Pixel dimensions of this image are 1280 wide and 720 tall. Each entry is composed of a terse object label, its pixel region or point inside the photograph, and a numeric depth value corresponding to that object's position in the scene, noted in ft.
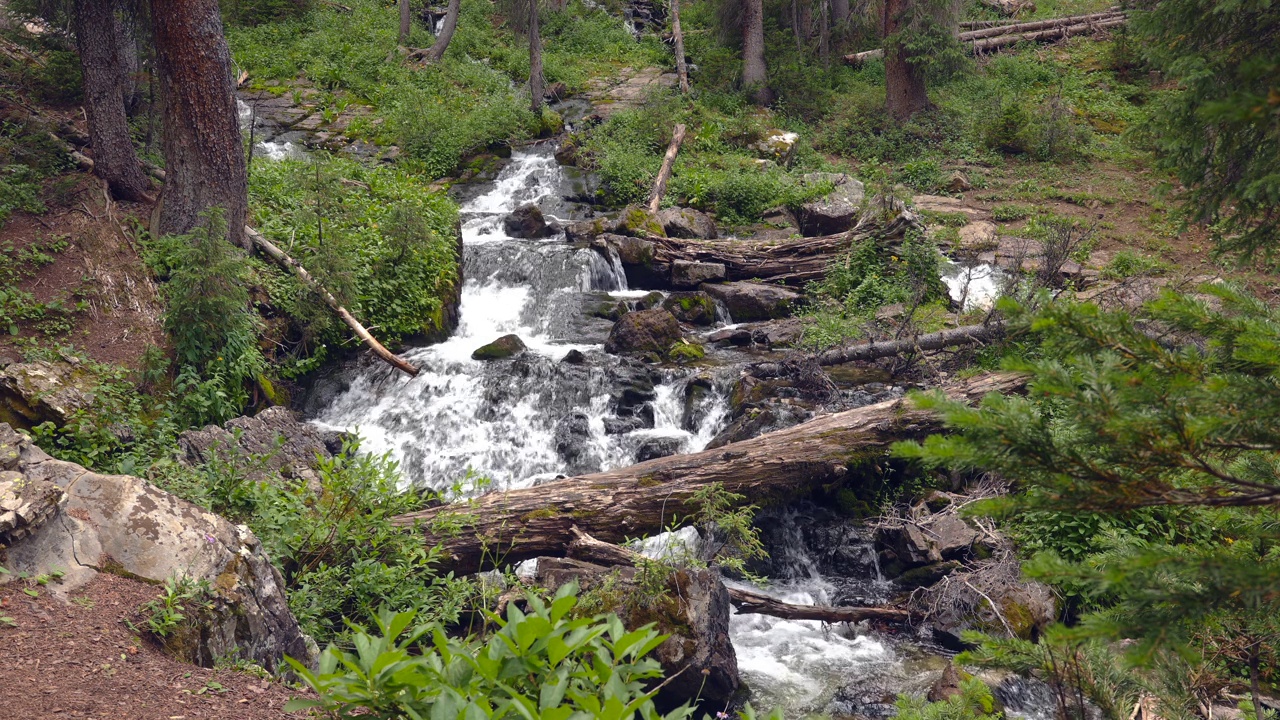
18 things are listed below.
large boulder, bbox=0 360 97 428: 22.67
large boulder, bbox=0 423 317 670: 14.03
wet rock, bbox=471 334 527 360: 39.99
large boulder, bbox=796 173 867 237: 51.37
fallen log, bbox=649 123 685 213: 56.15
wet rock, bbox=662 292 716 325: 45.47
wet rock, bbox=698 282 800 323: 45.70
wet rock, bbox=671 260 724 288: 48.16
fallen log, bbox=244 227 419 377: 34.30
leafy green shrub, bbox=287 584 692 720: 6.58
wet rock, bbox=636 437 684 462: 33.96
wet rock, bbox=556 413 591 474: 34.45
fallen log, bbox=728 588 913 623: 24.22
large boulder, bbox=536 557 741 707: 20.10
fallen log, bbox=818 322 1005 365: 35.27
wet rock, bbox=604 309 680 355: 40.91
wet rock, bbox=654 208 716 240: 52.06
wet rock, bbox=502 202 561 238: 53.83
